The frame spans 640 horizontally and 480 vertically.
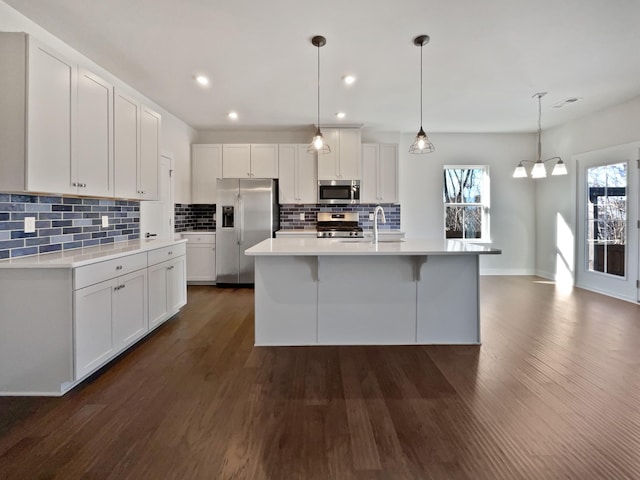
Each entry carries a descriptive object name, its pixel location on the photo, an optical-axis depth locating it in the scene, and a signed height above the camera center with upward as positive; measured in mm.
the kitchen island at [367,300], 2910 -565
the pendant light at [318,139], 2826 +856
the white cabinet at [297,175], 5570 +972
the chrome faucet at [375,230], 3080 +38
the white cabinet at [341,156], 5492 +1263
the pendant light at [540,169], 4129 +811
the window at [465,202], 6145 +586
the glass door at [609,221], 4355 +183
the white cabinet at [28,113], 2105 +771
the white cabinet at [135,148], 3055 +837
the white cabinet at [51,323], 2094 -565
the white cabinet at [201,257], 5441 -372
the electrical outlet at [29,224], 2412 +64
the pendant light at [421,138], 2822 +840
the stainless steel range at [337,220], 5740 +242
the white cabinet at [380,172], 5590 +1024
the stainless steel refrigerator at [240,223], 5324 +171
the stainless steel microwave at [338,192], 5555 +689
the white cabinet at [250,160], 5562 +1213
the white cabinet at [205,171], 5598 +1038
